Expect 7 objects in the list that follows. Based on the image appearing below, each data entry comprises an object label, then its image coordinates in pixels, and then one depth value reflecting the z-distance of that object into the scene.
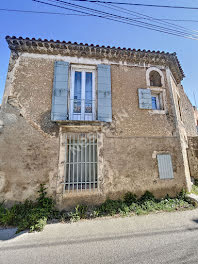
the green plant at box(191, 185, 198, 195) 5.19
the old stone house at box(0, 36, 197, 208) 4.30
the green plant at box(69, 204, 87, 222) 3.67
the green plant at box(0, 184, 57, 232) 3.30
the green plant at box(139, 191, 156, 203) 4.46
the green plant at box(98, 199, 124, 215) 3.96
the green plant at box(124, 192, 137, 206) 4.38
